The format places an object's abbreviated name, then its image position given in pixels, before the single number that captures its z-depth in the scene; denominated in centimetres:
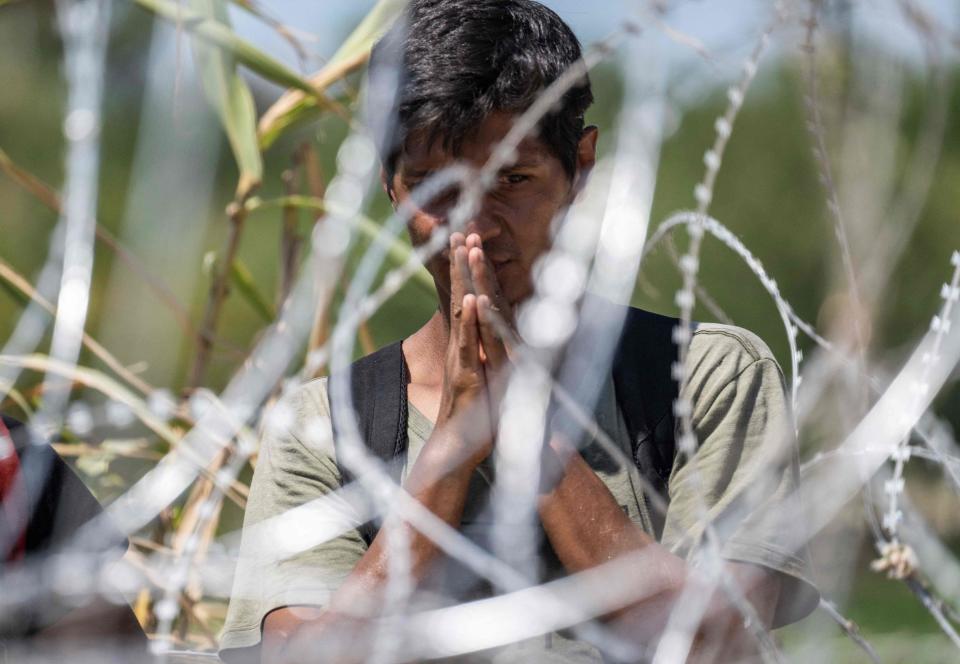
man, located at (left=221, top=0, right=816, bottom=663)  426
